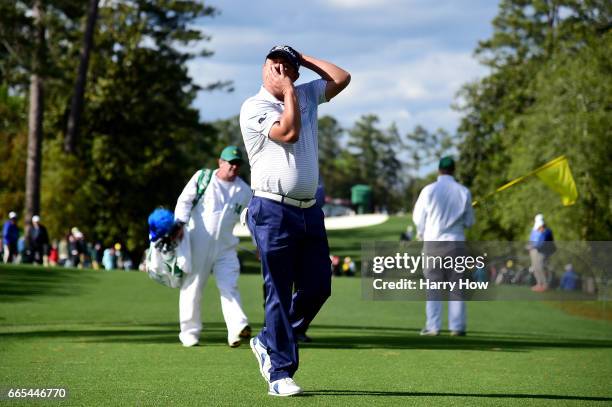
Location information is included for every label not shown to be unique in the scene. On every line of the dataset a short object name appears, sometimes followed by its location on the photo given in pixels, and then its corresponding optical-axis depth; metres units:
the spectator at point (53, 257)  47.00
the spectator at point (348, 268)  61.99
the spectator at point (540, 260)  17.94
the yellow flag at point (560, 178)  18.48
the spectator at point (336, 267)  58.59
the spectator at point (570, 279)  18.48
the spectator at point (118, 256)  53.68
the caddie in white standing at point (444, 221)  14.70
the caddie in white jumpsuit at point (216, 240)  11.83
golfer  7.43
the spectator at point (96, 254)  51.77
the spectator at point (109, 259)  48.91
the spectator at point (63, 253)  46.12
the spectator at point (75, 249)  46.12
